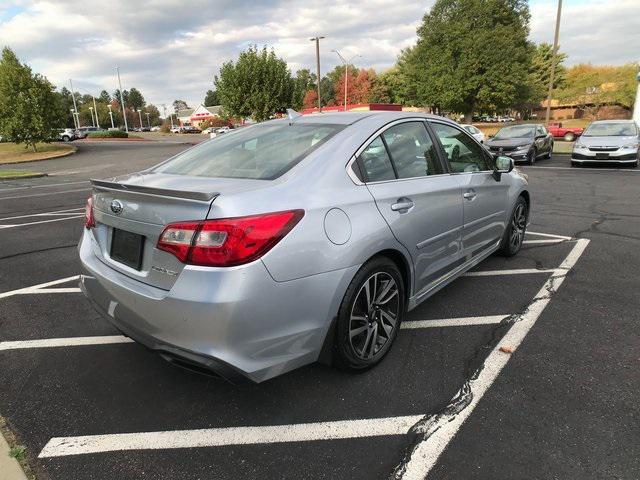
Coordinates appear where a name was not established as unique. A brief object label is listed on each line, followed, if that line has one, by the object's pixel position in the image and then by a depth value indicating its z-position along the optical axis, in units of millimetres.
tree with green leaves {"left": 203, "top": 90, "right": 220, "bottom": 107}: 153250
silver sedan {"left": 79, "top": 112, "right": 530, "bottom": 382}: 2115
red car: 32938
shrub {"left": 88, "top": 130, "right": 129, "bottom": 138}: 51656
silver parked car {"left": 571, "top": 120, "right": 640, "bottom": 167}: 14016
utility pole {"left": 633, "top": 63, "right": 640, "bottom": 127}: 24891
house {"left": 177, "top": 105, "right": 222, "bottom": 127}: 115519
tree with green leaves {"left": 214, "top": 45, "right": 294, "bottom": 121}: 35156
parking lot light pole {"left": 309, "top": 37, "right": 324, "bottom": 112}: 36366
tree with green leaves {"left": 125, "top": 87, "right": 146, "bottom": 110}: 152375
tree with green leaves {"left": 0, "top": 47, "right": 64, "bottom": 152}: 27312
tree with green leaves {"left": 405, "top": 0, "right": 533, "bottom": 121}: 37812
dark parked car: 16312
